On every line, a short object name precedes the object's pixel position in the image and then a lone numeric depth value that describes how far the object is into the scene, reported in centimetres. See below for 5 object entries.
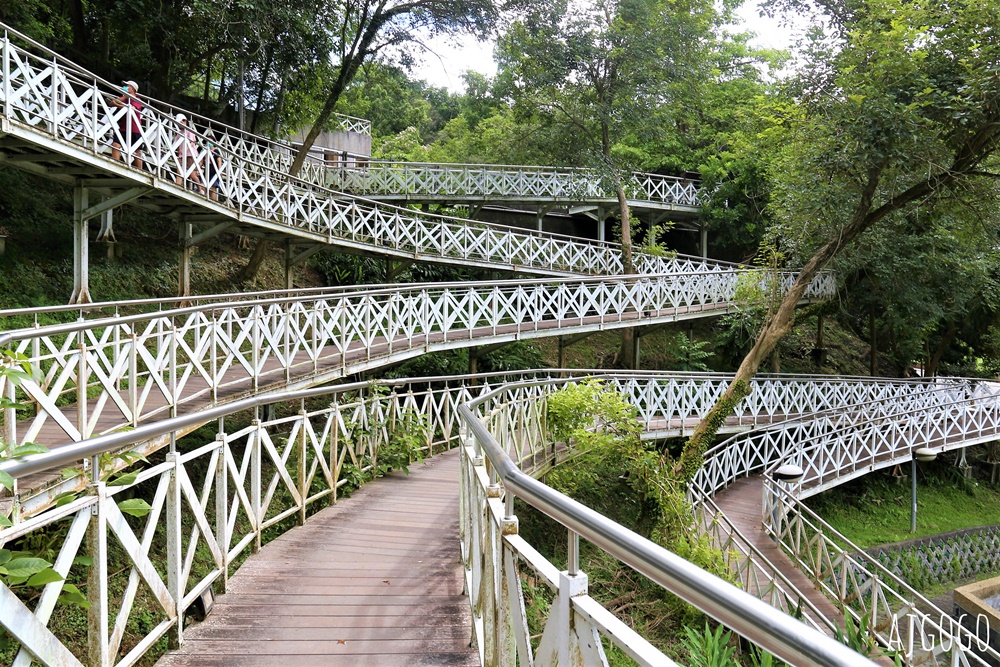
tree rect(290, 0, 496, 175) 1521
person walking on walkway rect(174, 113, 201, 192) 1116
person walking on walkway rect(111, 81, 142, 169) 994
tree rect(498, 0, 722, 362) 1694
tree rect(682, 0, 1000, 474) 1023
